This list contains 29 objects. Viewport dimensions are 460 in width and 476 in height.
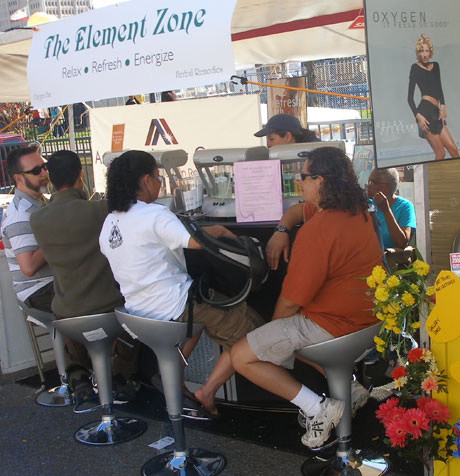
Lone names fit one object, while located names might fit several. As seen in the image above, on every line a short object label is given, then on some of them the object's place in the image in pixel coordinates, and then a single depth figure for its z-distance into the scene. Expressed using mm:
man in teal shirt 4238
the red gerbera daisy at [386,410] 2537
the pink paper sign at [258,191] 3436
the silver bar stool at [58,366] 4156
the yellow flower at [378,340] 2566
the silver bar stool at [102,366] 3484
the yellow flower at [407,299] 2520
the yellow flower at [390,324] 2533
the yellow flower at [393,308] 2537
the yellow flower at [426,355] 2537
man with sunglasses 3992
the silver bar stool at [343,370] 2809
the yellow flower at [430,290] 2498
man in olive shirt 3480
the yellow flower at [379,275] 2570
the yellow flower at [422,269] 2576
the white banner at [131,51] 3188
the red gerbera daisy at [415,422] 2412
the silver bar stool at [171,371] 3053
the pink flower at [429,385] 2432
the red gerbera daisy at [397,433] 2439
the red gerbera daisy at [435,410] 2441
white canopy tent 4281
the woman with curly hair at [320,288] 2771
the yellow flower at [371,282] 2586
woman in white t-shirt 3008
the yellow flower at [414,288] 2545
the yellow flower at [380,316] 2561
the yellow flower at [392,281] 2520
